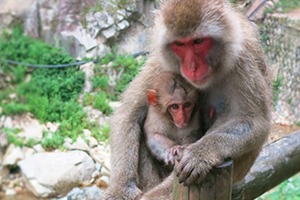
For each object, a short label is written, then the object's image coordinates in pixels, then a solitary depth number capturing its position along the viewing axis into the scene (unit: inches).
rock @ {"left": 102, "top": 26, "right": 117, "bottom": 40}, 240.7
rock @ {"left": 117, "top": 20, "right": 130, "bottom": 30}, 220.7
